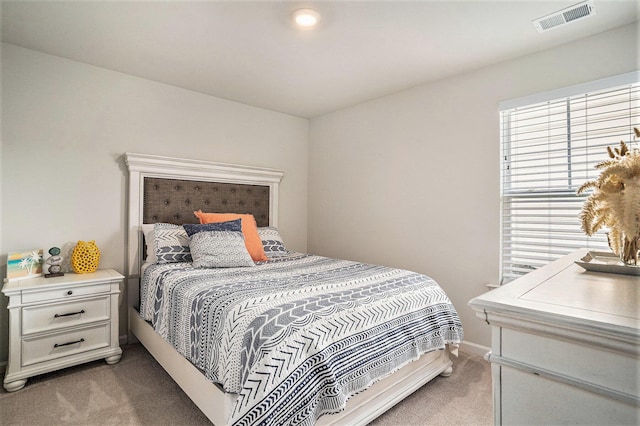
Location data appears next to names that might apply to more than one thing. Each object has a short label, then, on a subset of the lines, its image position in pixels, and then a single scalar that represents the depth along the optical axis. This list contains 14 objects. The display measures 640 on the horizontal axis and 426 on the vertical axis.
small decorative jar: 2.52
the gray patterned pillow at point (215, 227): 2.77
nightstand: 2.11
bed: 1.36
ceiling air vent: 1.88
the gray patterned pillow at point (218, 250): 2.49
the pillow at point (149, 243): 2.72
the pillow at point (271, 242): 3.19
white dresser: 0.59
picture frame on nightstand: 2.28
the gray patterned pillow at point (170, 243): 2.64
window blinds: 2.14
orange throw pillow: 2.91
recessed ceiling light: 1.92
